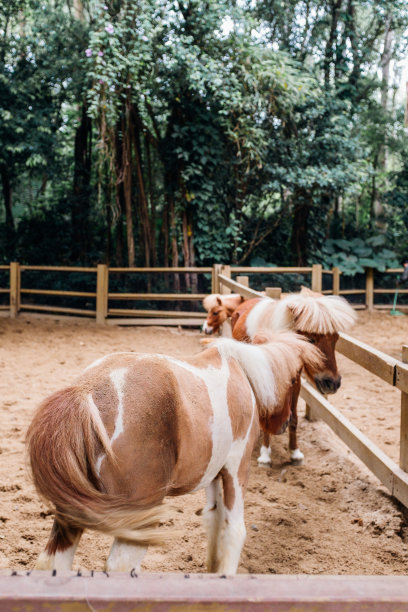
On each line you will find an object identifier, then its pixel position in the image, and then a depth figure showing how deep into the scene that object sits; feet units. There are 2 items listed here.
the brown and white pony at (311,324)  10.58
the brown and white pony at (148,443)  4.27
